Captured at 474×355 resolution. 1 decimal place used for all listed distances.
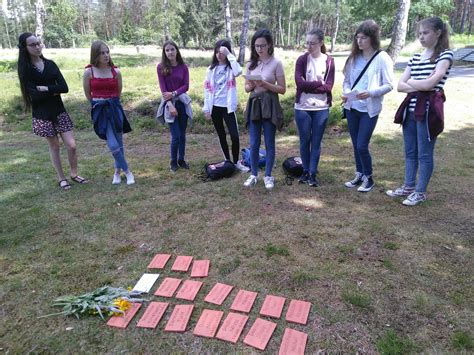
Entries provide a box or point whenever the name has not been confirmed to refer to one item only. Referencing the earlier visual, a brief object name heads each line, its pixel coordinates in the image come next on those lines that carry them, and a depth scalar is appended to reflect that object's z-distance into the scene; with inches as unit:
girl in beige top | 158.6
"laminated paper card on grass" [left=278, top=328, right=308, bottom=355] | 86.7
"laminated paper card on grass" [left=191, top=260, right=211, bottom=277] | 116.5
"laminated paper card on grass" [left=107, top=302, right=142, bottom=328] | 96.7
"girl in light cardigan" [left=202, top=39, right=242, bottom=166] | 181.9
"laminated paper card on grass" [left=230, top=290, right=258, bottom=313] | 100.7
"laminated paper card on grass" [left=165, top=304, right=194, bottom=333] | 94.5
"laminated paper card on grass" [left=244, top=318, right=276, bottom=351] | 89.0
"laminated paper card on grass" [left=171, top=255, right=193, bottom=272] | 120.0
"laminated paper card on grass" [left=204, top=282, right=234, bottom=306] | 104.4
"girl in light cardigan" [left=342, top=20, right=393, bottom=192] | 147.3
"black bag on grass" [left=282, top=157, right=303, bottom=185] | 192.1
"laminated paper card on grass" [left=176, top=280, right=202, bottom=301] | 106.5
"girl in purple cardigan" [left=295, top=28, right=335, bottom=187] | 157.2
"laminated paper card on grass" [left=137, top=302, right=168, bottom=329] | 96.3
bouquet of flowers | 100.0
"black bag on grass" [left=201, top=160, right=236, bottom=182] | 195.5
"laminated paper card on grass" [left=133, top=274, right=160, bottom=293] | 110.3
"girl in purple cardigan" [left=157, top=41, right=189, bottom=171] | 190.9
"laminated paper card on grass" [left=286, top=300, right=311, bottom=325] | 95.8
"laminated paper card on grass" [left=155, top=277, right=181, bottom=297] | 108.5
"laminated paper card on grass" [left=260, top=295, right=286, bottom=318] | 98.4
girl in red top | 172.4
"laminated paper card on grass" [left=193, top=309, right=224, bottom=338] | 92.7
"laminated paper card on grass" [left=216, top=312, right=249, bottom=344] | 91.3
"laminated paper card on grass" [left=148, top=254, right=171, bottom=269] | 121.6
